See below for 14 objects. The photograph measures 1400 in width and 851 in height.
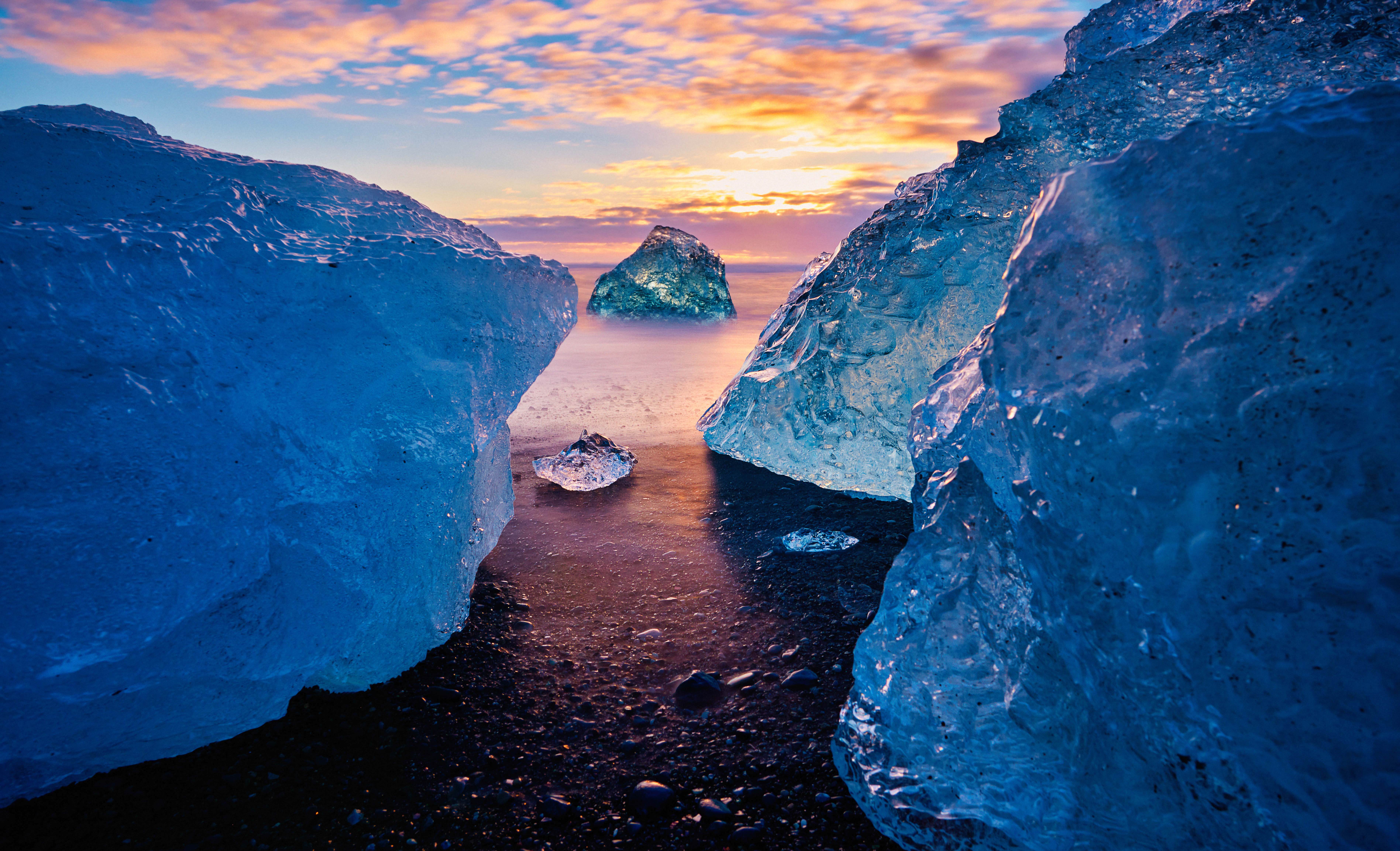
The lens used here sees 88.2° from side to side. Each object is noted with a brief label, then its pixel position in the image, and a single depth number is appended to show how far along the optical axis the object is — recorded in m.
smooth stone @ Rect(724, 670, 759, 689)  2.28
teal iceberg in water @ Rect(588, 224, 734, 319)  11.78
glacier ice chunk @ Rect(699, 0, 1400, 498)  2.03
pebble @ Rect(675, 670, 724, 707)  2.20
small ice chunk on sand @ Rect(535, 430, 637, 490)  4.14
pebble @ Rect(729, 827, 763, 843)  1.67
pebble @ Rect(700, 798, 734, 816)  1.75
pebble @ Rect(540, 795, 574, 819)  1.77
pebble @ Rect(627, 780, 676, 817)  1.77
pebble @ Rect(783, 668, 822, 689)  2.26
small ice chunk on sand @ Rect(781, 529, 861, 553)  3.27
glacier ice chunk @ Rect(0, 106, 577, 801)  1.82
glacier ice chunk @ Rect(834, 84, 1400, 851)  1.17
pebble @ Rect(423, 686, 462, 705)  2.21
